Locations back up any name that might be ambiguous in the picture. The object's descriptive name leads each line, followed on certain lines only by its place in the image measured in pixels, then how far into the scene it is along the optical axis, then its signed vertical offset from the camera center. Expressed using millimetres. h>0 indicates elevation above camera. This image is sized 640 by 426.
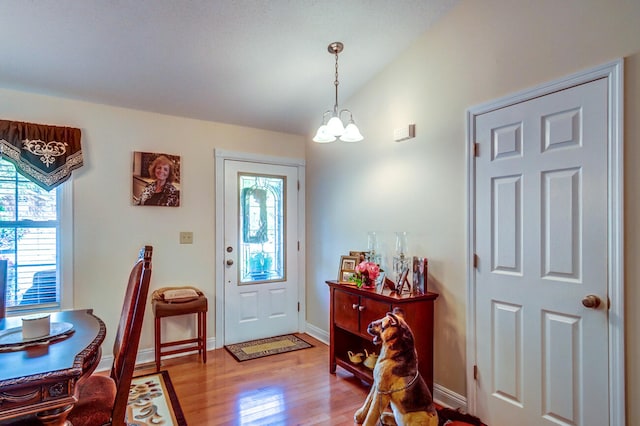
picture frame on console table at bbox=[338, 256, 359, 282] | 3033 -475
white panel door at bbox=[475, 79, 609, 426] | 1769 -266
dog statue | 1839 -926
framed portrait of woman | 3207 +319
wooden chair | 1481 -724
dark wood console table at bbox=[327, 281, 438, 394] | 2436 -816
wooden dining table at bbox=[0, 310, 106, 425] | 1174 -565
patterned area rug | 2250 -1330
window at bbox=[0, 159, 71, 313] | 2760 -213
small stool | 3049 -855
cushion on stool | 3027 -822
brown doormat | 3424 -1374
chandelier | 2393 +550
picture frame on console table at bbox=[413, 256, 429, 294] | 2525 -449
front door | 3701 -409
